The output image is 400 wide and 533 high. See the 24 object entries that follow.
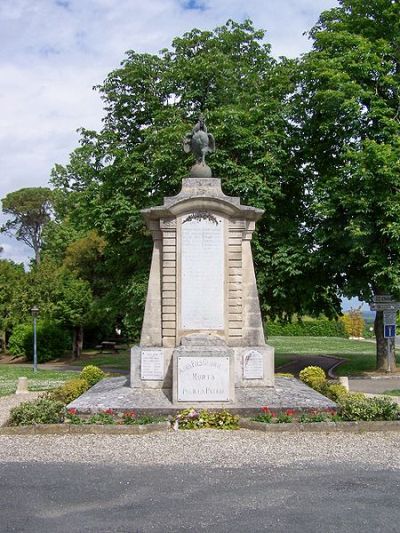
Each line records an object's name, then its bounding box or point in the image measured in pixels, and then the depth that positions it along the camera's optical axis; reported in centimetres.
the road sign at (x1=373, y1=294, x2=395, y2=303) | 2425
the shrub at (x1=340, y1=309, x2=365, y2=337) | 5981
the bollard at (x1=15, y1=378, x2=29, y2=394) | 1928
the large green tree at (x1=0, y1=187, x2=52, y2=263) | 6303
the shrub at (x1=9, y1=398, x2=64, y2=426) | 1145
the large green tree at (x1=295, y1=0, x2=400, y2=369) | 2236
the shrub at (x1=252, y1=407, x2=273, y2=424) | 1158
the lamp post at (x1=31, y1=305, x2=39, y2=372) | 3000
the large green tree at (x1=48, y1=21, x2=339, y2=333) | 2389
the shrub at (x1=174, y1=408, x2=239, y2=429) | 1164
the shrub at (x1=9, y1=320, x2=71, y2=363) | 3931
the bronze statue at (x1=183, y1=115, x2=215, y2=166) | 1509
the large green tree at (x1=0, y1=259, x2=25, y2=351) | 4050
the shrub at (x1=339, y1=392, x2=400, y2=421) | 1171
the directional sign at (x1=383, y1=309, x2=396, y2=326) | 2389
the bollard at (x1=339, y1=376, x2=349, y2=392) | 1812
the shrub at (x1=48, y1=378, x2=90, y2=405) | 1431
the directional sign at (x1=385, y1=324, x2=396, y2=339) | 2389
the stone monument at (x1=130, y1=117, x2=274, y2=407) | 1416
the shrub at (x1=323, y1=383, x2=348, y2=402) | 1377
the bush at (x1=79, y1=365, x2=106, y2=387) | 1697
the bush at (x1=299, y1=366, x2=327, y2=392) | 1562
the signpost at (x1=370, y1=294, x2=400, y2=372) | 2397
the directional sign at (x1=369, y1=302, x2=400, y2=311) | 2403
